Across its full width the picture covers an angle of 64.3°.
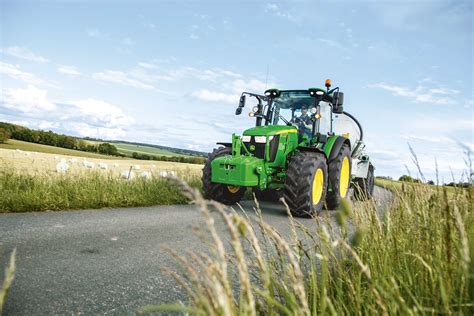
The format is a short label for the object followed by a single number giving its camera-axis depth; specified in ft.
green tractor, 23.67
